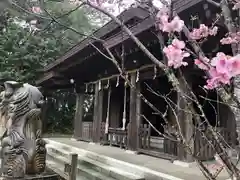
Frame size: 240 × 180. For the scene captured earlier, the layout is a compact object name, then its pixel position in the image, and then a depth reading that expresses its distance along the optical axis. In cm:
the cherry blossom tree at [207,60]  73
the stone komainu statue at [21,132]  264
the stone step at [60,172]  289
